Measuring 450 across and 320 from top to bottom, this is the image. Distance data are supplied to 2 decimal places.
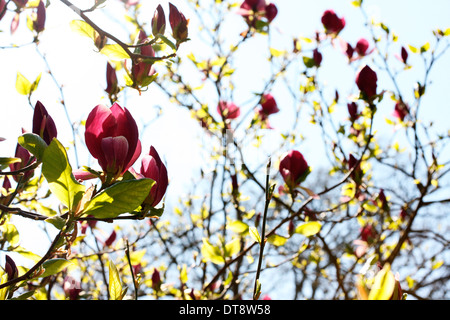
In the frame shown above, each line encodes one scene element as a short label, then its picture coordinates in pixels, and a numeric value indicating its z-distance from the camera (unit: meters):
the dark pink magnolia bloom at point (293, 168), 0.93
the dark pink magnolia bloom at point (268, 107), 1.73
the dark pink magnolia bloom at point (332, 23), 1.56
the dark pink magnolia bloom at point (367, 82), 1.04
